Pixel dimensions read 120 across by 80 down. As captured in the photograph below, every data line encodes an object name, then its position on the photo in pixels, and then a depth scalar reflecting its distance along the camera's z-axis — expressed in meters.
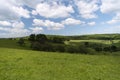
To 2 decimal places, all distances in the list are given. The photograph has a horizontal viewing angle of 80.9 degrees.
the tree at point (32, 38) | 49.56
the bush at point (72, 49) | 38.36
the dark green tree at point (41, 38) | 46.20
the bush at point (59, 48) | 40.22
